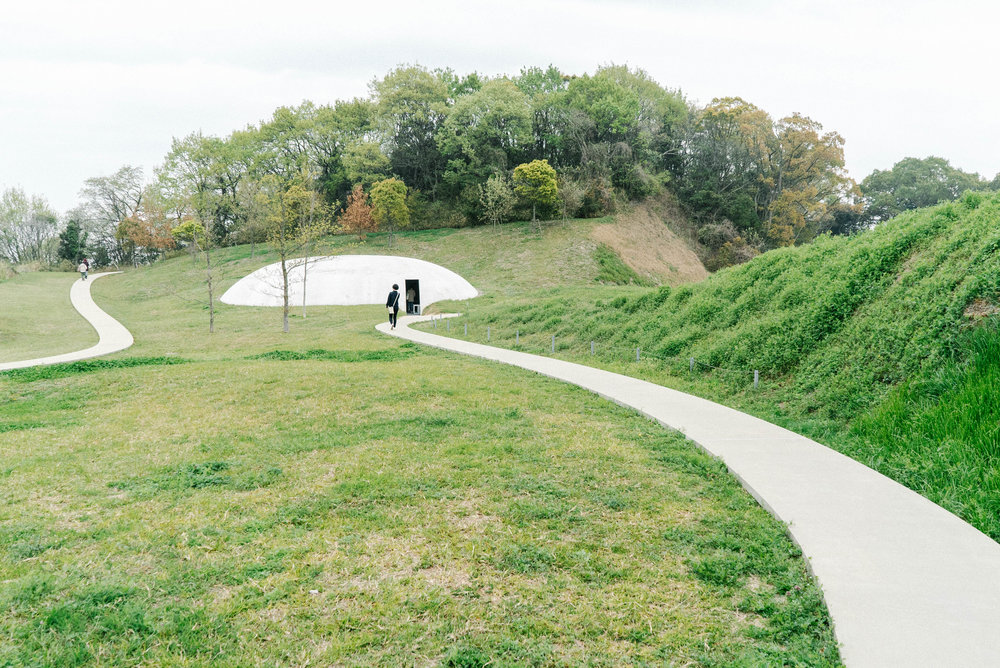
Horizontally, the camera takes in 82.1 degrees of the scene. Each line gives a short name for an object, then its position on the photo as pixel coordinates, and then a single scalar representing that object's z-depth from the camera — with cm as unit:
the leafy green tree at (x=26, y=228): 6297
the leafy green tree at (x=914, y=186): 5462
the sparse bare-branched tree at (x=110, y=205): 6525
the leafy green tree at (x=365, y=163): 5297
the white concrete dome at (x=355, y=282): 3284
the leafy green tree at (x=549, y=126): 5200
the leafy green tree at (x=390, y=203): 4731
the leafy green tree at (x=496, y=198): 4619
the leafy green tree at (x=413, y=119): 5428
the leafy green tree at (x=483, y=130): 5009
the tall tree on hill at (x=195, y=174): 6028
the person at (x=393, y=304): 2180
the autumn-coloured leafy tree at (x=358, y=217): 4947
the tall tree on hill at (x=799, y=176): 4969
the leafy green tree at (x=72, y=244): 5891
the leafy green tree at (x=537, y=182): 4512
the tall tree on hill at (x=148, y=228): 5950
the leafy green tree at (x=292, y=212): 2493
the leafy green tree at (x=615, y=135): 5031
